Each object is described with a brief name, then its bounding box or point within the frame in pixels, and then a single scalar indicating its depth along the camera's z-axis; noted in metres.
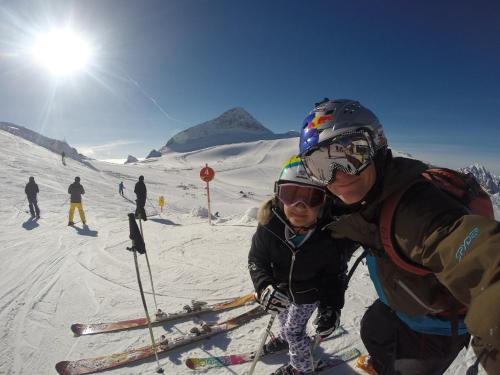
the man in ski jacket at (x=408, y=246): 1.08
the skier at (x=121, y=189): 29.52
